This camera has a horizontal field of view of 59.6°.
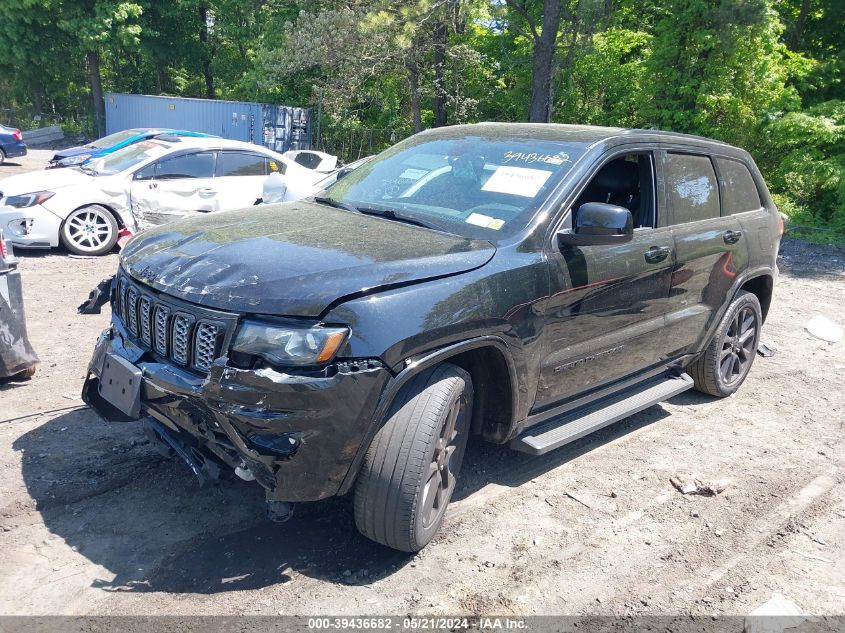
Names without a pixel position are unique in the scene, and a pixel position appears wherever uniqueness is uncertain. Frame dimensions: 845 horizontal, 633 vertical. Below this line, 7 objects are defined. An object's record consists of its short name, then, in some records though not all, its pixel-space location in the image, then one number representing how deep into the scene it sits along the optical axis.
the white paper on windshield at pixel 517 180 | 3.96
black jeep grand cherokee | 2.92
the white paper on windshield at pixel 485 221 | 3.77
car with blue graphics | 12.30
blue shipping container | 26.09
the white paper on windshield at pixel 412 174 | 4.43
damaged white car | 9.05
